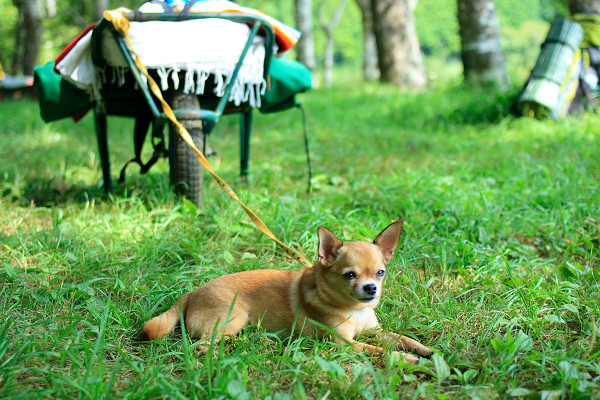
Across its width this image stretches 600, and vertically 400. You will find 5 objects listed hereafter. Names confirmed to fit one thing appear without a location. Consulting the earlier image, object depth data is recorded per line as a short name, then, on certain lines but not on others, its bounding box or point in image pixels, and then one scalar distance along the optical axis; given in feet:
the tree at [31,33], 37.58
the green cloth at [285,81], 12.14
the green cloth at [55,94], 11.09
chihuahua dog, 6.23
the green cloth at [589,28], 18.65
